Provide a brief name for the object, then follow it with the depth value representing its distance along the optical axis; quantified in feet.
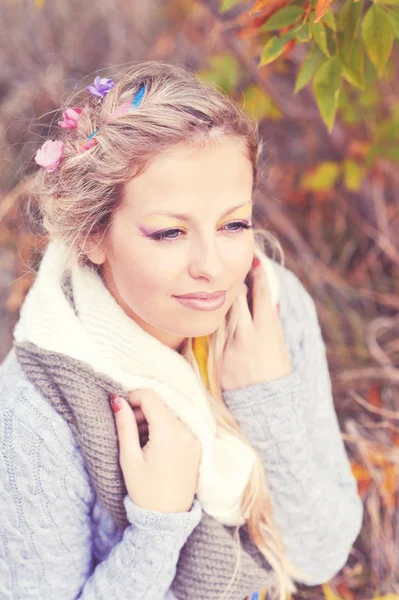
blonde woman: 4.14
